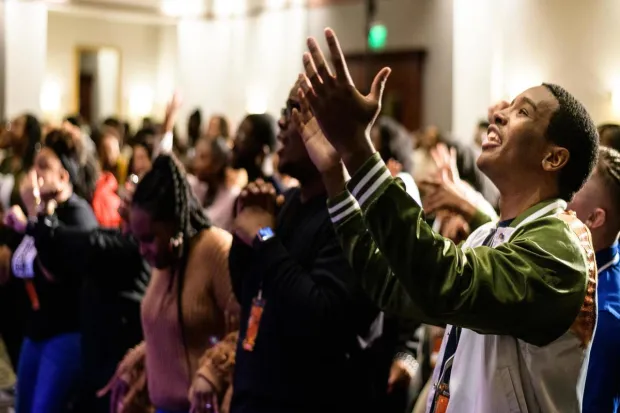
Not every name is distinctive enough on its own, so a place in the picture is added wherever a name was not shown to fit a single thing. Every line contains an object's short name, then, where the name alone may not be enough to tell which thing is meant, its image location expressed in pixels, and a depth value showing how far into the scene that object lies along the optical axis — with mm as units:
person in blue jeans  4098
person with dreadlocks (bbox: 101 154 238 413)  3078
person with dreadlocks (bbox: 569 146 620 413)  2400
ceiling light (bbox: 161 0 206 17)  15617
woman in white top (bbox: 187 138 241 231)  5328
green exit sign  10591
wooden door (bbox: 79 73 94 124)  18266
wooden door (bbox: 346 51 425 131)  12328
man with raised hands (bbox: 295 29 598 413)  1659
